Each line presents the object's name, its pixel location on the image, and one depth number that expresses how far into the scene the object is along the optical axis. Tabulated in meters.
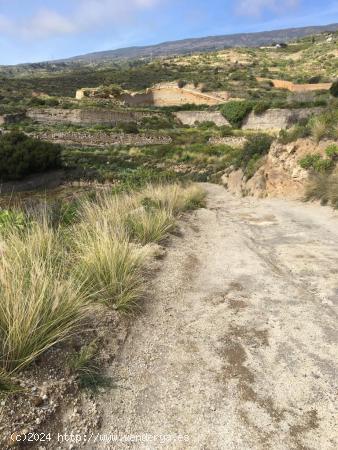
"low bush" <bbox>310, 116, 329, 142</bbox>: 11.81
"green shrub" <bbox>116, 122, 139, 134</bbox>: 37.28
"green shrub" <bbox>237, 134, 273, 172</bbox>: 15.55
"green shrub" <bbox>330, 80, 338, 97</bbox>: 41.16
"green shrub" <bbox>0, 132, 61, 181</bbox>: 21.50
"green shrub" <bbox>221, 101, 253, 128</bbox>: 40.28
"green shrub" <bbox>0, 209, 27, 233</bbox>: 5.02
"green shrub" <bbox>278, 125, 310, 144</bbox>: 12.79
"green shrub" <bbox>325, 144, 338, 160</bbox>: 10.78
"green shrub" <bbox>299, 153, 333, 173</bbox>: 10.75
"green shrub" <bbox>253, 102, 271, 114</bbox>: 38.46
